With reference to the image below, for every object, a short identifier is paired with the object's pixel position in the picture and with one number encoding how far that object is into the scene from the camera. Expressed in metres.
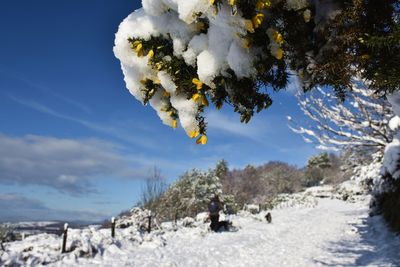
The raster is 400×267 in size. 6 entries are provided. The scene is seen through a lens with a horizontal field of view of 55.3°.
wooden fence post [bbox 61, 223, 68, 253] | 9.32
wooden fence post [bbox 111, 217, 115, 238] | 11.49
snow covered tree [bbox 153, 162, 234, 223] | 21.70
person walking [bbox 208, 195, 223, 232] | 14.72
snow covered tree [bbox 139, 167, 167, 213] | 18.14
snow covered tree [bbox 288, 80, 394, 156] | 12.28
